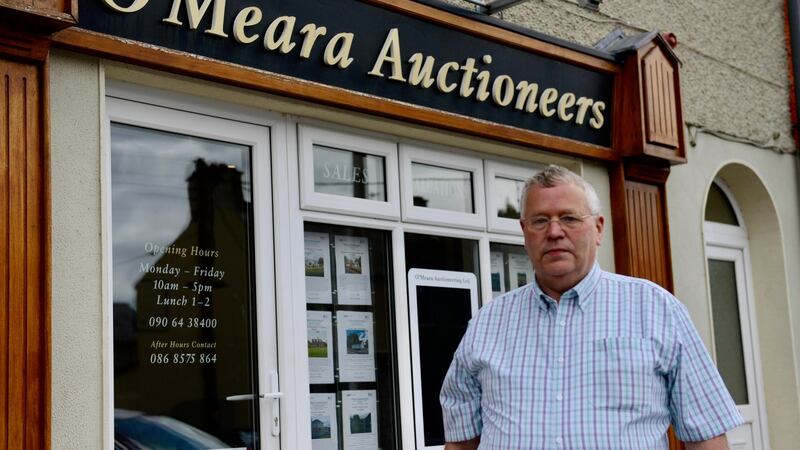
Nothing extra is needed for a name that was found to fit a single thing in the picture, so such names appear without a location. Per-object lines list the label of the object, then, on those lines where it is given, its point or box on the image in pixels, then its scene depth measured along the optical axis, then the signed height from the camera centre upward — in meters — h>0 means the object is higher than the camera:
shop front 3.98 +0.82
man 2.87 +0.04
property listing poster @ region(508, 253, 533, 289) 6.28 +0.62
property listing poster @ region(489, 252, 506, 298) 6.15 +0.59
